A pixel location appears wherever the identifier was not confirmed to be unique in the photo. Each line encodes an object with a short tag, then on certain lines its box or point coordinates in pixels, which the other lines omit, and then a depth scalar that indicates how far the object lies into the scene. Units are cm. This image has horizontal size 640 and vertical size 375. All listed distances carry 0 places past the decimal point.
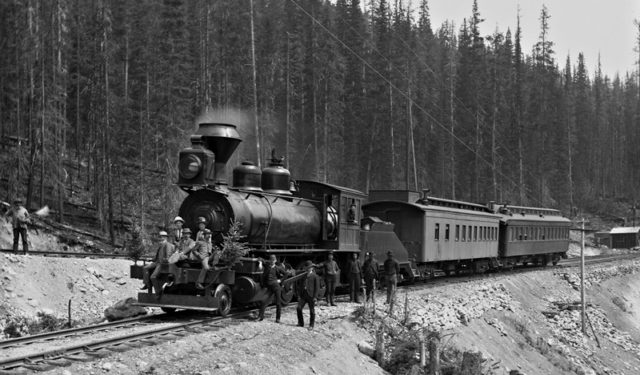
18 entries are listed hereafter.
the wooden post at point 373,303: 1541
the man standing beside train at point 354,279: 1769
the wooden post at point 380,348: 1339
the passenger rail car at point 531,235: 3281
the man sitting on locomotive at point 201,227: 1335
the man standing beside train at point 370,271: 1873
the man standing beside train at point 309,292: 1346
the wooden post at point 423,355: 1312
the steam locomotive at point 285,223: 1360
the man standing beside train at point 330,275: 1645
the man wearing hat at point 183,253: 1303
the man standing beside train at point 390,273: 1761
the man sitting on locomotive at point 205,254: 1302
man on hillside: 1878
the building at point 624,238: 6094
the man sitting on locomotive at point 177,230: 1379
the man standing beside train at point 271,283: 1384
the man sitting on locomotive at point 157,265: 1318
